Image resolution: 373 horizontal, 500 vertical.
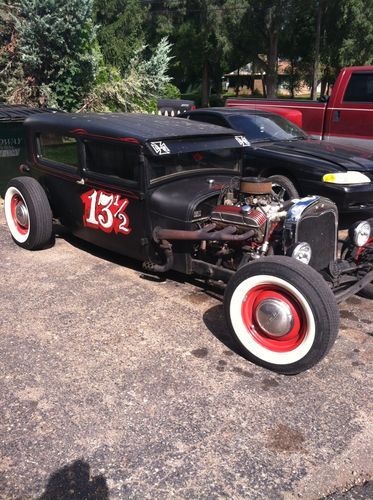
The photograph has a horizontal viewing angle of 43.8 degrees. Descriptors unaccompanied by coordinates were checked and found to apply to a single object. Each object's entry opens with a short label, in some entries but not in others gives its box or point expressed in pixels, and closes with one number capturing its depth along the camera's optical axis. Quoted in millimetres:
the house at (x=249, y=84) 43428
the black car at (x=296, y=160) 5602
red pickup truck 8219
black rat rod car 2955
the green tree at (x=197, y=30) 29453
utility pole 25747
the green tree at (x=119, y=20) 25989
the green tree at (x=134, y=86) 9846
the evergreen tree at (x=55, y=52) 8867
